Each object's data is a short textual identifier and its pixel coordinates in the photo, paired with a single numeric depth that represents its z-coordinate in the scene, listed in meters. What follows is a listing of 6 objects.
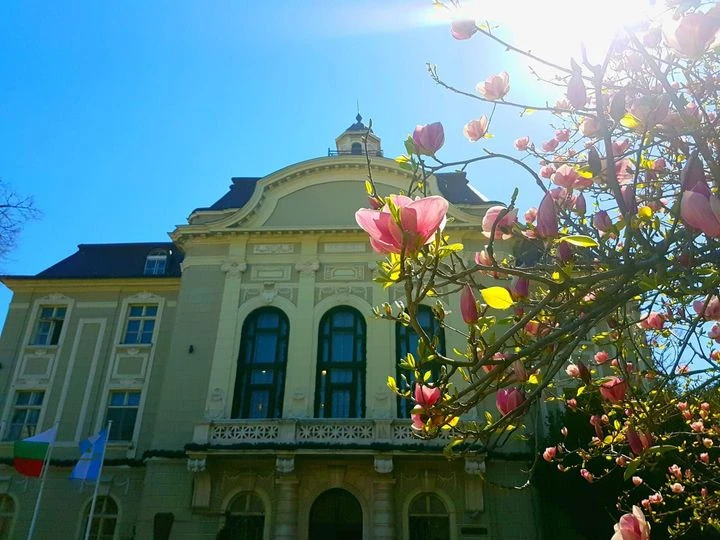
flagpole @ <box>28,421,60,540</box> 14.59
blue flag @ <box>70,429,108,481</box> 15.20
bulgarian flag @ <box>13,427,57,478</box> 15.51
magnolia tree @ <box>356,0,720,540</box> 2.62
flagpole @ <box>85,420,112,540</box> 14.82
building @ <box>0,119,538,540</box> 15.76
